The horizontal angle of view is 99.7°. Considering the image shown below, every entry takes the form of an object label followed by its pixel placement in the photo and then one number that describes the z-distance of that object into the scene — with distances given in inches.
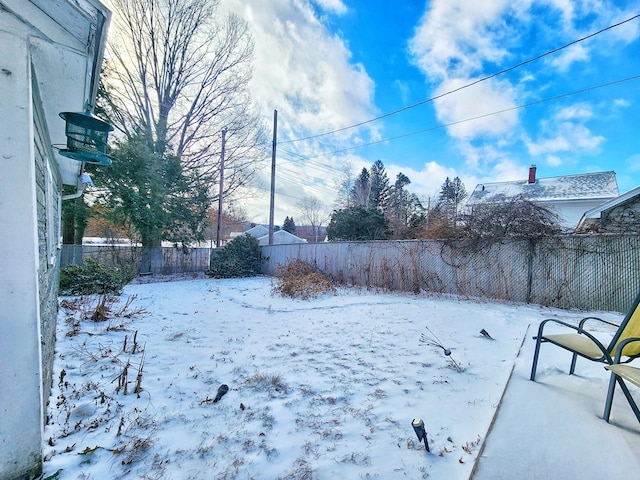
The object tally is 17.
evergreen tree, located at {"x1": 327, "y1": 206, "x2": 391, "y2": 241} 463.2
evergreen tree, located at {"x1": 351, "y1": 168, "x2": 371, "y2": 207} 995.9
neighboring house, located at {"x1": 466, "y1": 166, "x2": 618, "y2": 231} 567.2
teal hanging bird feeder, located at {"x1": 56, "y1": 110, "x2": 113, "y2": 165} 80.3
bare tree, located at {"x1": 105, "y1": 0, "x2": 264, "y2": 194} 420.8
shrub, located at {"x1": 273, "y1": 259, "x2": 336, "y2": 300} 262.1
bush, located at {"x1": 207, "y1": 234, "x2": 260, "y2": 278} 435.8
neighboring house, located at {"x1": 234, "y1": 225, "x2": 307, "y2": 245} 1311.5
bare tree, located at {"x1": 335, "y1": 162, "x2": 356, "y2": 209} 1003.9
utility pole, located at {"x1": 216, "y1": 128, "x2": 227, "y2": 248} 503.5
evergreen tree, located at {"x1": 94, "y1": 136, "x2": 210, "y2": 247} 383.9
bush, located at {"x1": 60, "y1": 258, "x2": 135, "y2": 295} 230.2
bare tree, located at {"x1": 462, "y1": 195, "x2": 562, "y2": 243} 221.9
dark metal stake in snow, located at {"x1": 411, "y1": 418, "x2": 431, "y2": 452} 59.4
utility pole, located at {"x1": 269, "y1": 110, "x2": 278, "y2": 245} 461.1
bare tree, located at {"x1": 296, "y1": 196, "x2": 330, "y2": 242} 1314.5
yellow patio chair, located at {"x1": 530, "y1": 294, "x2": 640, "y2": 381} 70.9
